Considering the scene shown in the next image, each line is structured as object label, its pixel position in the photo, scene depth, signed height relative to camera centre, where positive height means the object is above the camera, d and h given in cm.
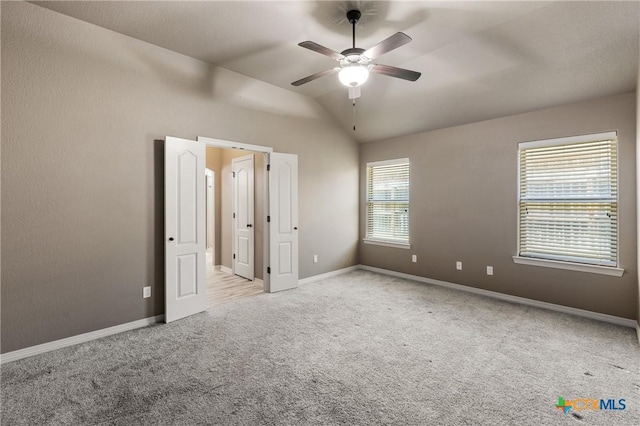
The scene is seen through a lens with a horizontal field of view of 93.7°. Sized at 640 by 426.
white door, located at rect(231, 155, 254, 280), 521 -10
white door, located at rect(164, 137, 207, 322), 344 -21
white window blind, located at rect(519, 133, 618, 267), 348 +11
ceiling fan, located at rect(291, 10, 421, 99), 240 +129
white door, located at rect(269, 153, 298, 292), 457 -17
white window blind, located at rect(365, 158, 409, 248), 549 +14
